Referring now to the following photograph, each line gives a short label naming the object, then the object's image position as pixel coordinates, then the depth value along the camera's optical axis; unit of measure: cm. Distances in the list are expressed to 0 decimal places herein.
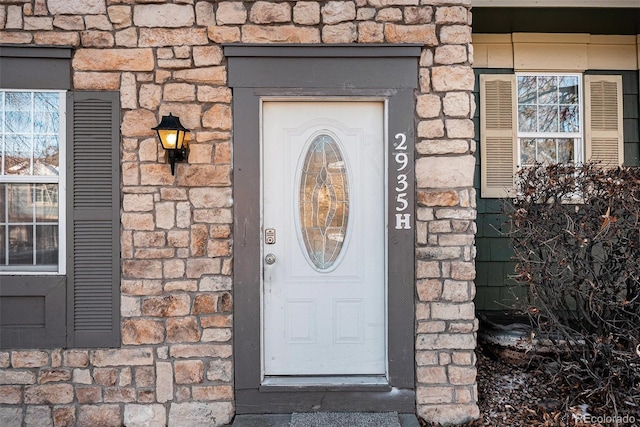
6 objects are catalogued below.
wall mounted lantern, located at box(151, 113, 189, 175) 275
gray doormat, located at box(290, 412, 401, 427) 269
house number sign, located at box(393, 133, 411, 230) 287
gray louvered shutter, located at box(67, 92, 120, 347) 287
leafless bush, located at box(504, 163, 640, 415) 279
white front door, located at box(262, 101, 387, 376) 297
